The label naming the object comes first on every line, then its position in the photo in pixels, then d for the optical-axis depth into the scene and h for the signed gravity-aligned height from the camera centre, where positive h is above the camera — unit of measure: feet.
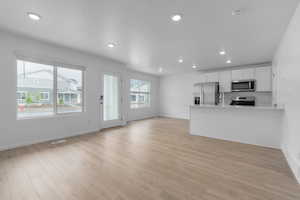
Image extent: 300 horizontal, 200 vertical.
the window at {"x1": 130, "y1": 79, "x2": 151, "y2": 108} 23.11 +0.90
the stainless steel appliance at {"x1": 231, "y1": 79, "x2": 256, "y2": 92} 16.24 +1.60
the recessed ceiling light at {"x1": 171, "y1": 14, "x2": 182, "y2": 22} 7.33 +4.59
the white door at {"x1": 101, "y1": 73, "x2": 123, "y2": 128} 16.35 -0.37
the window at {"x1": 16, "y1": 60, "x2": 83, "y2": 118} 10.51 +0.81
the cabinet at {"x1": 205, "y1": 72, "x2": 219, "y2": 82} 19.04 +3.17
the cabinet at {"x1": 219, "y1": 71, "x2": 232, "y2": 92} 18.04 +2.41
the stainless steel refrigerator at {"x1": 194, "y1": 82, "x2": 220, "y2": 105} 19.13 +0.75
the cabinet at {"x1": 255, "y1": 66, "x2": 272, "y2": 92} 15.52 +2.34
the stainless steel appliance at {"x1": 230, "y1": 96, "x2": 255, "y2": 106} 17.25 -0.38
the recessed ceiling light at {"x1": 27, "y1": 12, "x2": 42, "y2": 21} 7.31 +4.65
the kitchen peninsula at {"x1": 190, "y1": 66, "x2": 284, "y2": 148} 10.68 -1.02
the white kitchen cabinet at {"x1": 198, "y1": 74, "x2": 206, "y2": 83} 20.24 +3.12
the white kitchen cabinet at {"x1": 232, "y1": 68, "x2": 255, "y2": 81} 16.44 +3.10
